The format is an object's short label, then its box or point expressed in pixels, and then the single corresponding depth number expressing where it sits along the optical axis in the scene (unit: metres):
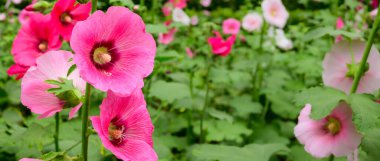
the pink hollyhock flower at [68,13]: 1.17
